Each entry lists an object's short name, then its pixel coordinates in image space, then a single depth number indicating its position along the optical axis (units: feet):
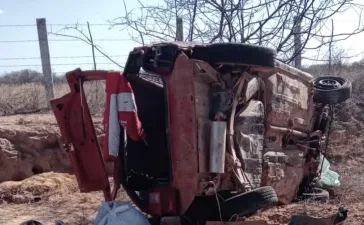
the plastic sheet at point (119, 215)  12.53
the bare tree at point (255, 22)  24.40
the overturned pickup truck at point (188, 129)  12.29
